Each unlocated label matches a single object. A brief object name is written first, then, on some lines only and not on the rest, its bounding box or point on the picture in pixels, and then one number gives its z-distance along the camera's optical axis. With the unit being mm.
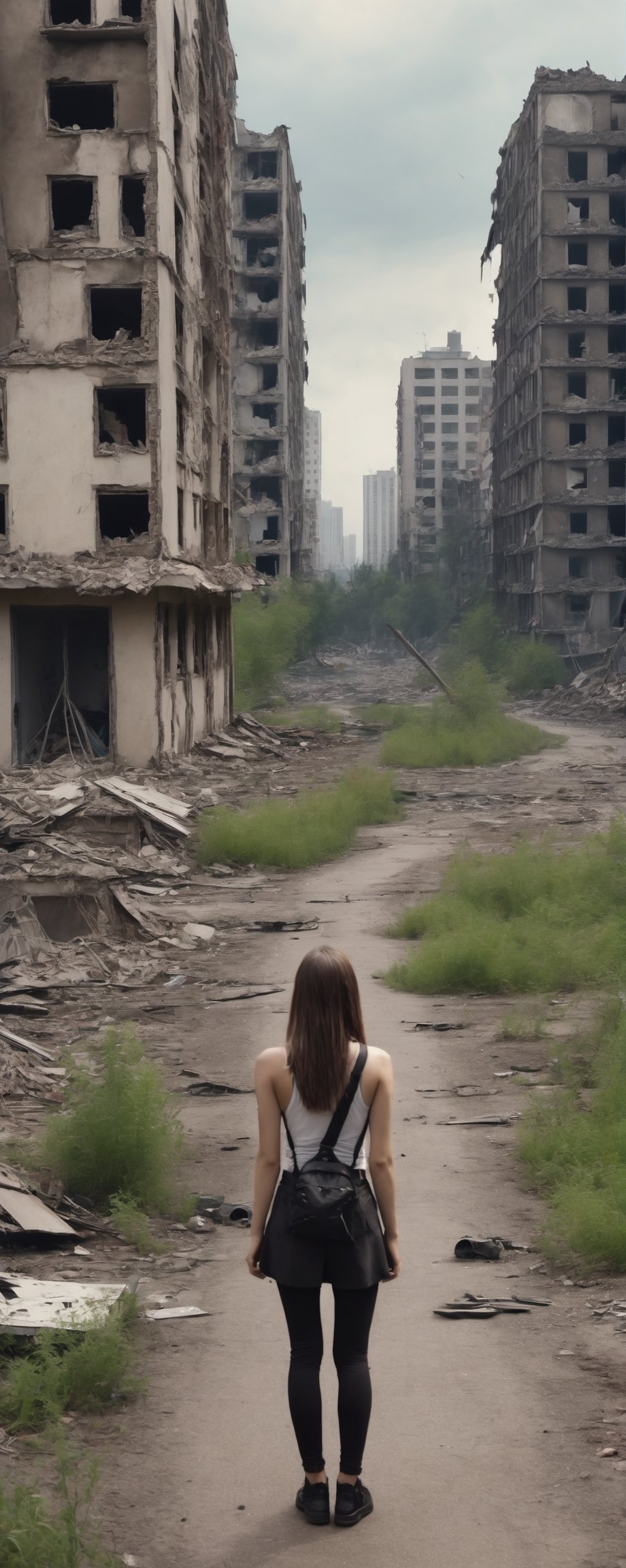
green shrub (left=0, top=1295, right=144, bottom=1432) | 5656
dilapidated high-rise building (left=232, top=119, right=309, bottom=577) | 69375
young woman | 4516
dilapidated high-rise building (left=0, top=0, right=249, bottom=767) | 27156
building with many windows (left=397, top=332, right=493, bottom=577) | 139875
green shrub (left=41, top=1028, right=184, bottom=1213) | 8398
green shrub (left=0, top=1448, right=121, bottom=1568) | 4418
